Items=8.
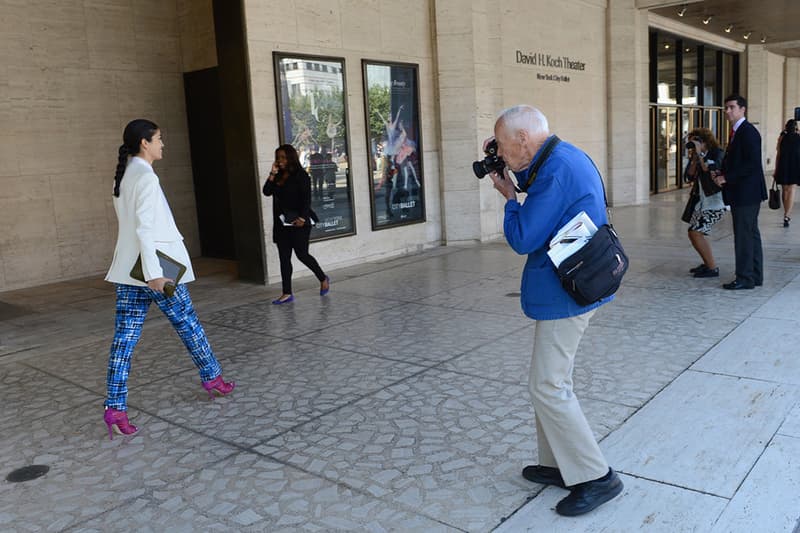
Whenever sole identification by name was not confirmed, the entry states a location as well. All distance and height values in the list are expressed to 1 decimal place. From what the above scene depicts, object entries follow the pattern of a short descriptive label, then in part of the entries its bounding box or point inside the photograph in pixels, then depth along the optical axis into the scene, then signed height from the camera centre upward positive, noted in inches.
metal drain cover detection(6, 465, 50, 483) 151.1 -61.0
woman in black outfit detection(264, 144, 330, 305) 302.4 -13.6
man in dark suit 279.9 -15.9
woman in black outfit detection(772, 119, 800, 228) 419.5 -10.8
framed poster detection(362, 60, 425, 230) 406.6 +14.6
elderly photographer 115.7 -21.0
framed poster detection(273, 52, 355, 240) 357.4 +23.6
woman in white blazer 164.1 -15.4
